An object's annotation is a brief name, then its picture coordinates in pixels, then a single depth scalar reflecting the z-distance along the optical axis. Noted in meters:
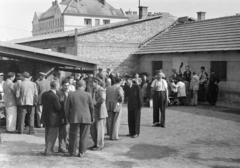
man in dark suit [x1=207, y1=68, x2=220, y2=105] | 19.06
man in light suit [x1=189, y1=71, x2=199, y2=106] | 19.27
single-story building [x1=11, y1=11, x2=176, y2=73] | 24.67
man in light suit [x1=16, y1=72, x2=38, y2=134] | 11.23
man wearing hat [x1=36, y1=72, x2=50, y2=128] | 12.23
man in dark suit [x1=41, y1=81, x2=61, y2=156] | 8.62
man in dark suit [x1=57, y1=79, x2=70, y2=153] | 8.80
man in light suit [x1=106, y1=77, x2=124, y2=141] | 10.54
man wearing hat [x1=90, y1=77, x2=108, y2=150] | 9.39
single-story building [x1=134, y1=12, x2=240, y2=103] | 19.80
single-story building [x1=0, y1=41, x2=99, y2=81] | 13.27
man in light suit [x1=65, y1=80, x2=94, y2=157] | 8.42
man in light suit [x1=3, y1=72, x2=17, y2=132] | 11.46
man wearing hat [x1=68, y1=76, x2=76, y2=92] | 11.67
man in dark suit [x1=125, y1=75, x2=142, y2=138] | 11.12
